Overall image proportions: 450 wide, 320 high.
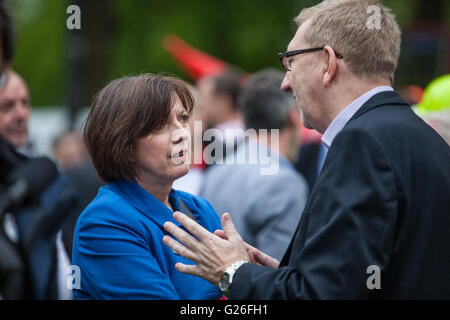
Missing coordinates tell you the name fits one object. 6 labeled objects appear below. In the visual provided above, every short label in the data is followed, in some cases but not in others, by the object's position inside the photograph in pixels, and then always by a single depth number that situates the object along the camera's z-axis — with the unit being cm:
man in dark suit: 381
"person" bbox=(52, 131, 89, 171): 1908
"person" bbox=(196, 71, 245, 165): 1163
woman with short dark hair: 439
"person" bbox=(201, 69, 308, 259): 764
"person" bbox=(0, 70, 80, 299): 354
